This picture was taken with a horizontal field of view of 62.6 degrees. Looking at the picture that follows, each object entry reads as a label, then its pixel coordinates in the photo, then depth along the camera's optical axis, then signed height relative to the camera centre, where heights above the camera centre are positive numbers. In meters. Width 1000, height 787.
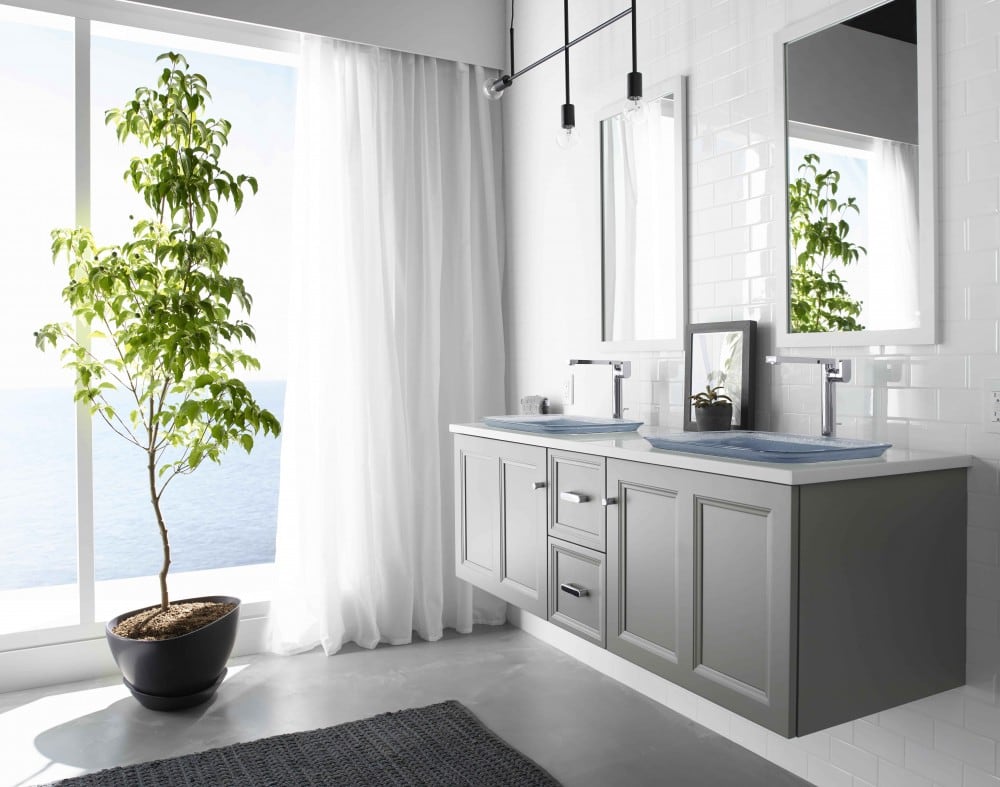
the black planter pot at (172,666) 2.89 -1.01
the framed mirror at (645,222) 2.90 +0.59
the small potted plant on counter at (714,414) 2.53 -0.10
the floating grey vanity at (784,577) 1.78 -0.47
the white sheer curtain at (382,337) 3.61 +0.21
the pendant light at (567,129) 2.86 +0.89
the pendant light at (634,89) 2.52 +0.90
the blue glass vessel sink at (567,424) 2.78 -0.15
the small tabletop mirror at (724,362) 2.56 +0.06
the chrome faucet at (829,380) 2.24 +0.00
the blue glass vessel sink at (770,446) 1.90 -0.17
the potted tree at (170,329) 2.90 +0.20
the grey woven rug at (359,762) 2.43 -1.17
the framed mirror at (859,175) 2.08 +0.56
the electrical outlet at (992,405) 1.93 -0.06
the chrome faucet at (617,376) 3.06 +0.02
